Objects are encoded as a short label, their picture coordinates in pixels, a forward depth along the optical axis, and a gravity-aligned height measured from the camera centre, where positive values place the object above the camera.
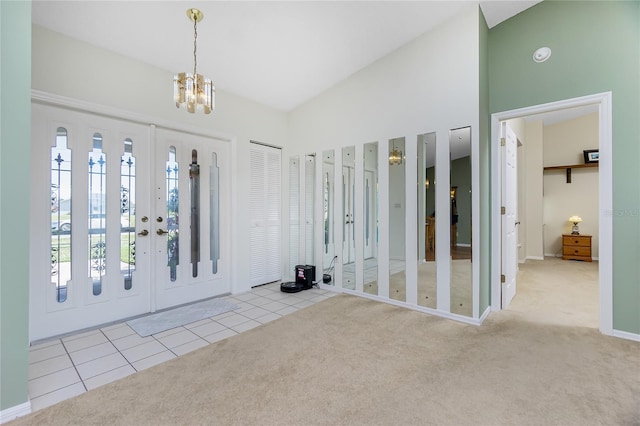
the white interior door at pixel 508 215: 3.32 -0.01
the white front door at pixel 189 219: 3.28 -0.06
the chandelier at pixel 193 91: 2.28 +1.00
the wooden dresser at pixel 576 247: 6.01 -0.72
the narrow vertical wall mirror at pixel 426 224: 3.14 -0.11
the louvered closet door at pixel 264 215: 4.19 -0.01
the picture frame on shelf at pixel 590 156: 6.13 +1.28
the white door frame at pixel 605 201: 2.60 +0.12
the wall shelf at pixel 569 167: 6.17 +1.07
